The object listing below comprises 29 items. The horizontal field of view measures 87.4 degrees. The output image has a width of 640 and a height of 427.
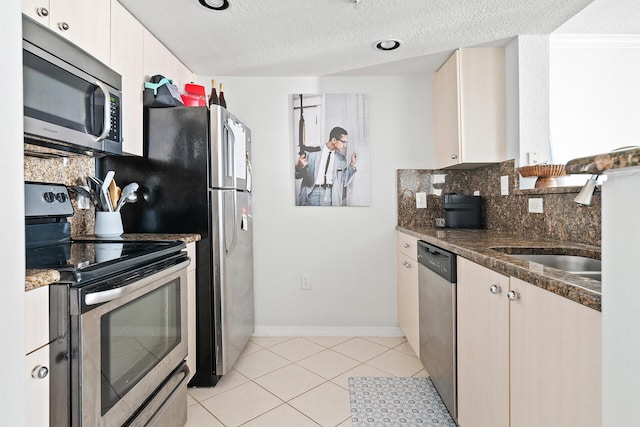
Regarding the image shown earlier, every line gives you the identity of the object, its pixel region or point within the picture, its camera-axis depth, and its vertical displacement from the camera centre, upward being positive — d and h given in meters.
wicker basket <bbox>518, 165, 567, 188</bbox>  1.76 +0.20
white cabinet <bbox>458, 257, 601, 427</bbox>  0.78 -0.43
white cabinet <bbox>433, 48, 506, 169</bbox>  2.28 +0.72
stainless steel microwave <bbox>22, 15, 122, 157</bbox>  1.17 +0.46
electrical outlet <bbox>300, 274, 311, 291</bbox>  2.83 -0.59
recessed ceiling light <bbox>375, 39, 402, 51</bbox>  2.18 +1.11
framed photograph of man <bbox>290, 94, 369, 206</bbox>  2.80 +0.53
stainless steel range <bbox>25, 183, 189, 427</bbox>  0.93 -0.37
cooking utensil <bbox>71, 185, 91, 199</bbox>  1.70 +0.11
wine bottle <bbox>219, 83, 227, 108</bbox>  2.41 +0.81
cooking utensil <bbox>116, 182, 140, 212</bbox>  1.82 +0.11
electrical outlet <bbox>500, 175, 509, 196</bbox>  2.26 +0.17
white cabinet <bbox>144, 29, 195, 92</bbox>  2.00 +0.99
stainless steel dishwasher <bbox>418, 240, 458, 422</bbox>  1.57 -0.57
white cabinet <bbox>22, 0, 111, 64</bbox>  1.26 +0.81
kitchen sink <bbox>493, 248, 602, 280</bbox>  1.38 -0.22
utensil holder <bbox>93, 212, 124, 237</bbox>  1.76 -0.06
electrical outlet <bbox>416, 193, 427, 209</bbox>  2.83 +0.09
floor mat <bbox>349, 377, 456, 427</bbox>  1.69 -1.05
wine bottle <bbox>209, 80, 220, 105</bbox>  2.30 +0.79
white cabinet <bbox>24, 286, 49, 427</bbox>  0.84 -0.36
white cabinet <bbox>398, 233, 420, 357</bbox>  2.25 -0.58
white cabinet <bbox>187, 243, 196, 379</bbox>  1.90 -0.55
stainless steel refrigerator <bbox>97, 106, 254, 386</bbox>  1.97 +0.10
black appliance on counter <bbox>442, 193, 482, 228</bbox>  2.53 +0.00
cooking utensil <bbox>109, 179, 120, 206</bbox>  1.83 +0.11
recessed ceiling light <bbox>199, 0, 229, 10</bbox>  1.73 +1.09
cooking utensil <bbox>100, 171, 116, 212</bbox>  1.74 +0.09
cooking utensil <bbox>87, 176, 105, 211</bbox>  1.75 +0.12
